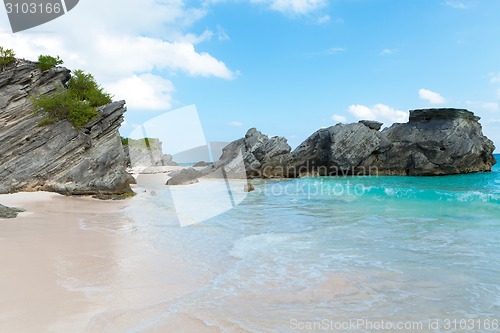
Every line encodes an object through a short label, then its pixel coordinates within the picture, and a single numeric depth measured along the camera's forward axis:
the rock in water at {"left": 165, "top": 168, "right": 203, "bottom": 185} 33.00
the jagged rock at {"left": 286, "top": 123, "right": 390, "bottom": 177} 43.56
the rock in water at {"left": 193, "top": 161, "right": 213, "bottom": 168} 77.12
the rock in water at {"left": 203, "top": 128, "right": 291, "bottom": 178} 43.28
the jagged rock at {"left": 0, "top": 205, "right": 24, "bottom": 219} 10.71
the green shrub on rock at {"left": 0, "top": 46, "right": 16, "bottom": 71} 20.64
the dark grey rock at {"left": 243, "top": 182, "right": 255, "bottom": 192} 26.98
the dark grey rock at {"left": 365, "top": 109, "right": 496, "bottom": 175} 43.56
